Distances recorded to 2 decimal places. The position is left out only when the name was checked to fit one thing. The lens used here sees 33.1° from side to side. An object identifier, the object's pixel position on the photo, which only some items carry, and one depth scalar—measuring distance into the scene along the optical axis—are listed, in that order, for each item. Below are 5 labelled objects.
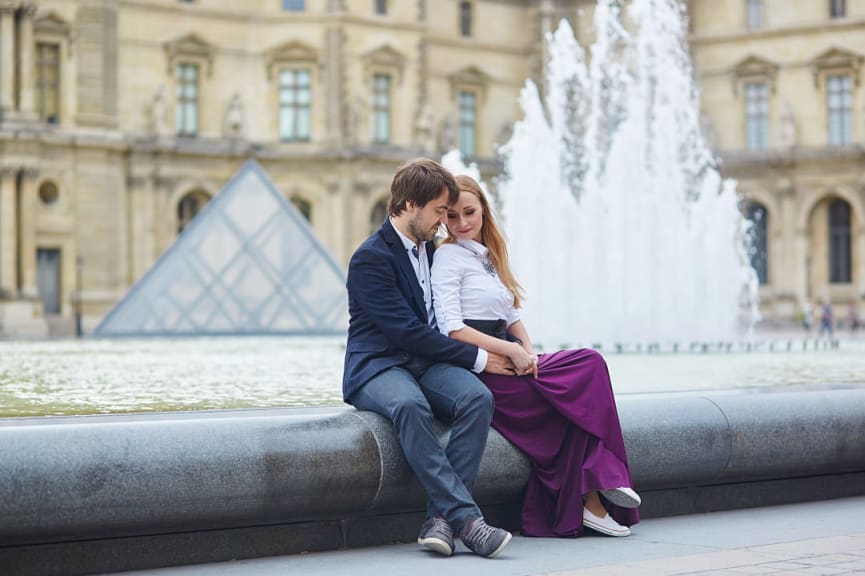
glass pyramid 28.42
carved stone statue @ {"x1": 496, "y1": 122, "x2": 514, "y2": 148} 49.53
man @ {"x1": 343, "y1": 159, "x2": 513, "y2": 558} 6.45
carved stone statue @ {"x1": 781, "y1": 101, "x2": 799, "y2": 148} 46.91
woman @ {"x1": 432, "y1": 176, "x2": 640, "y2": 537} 6.93
